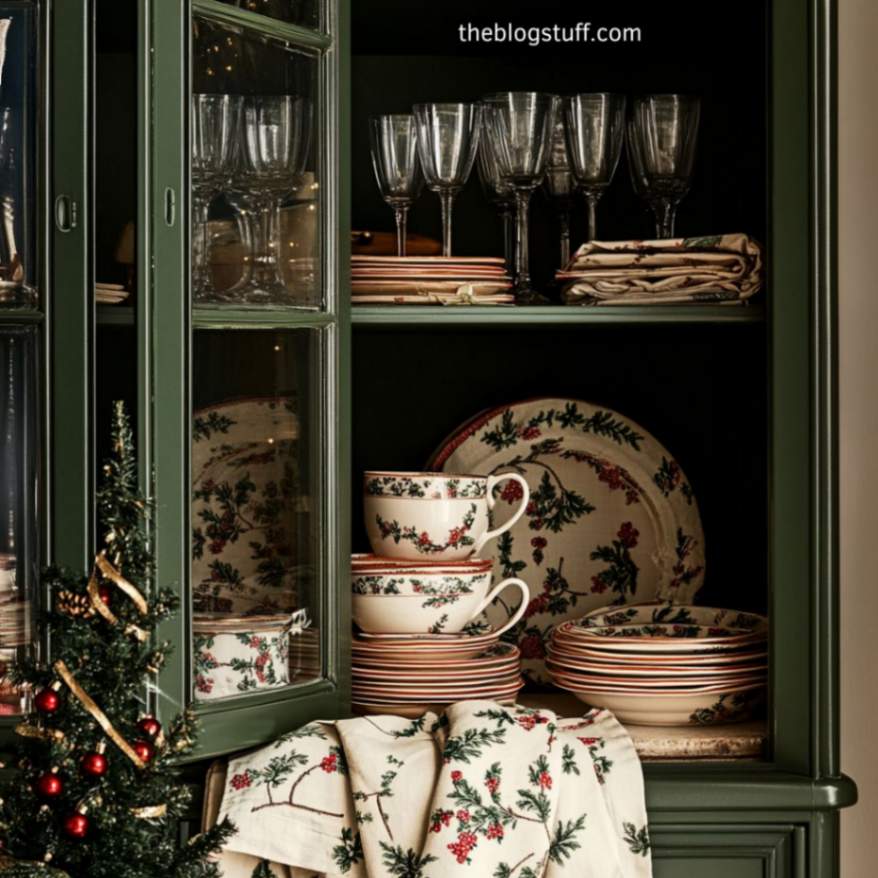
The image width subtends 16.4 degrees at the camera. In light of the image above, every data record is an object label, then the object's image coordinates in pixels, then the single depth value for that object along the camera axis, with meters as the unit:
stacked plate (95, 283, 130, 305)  2.94
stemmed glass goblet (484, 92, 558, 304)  3.14
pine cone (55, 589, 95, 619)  2.70
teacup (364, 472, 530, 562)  3.15
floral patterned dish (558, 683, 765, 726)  3.10
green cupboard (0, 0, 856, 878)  2.92
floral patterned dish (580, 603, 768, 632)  3.22
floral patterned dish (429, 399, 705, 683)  3.37
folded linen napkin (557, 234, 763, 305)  3.10
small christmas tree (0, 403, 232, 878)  2.69
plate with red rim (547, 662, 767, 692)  3.10
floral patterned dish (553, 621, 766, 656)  3.10
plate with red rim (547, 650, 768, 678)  3.10
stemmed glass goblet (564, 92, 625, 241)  3.16
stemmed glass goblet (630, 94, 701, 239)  3.17
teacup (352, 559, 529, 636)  3.13
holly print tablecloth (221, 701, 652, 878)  2.92
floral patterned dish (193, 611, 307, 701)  2.97
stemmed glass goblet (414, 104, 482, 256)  3.13
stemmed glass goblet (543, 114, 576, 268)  3.22
